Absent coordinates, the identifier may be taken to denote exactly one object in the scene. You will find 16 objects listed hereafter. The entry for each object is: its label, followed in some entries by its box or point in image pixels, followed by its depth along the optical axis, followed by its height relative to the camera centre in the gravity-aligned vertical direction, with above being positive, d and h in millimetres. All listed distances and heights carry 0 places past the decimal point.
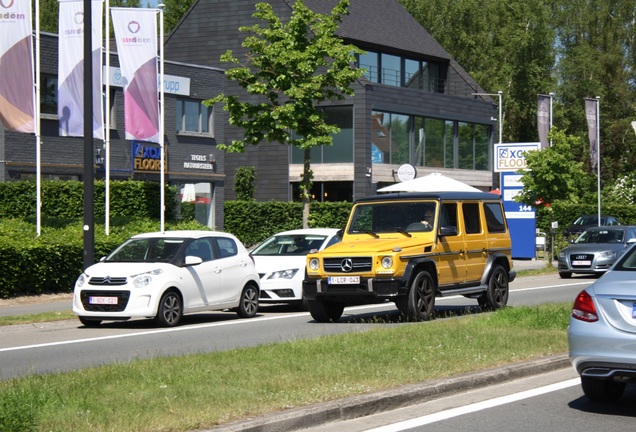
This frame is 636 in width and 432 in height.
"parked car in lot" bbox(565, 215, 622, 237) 52781 -742
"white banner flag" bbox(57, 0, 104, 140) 29328 +3707
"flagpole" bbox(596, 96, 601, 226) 48438 +2731
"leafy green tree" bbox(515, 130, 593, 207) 36750 +990
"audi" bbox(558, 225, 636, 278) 32062 -1250
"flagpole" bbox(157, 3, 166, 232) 31528 +2287
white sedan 21328 -1087
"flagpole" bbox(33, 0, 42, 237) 27031 +2274
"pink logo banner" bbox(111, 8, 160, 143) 31078 +3897
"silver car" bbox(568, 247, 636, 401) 9109 -1002
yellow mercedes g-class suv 17562 -788
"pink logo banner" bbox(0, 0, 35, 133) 26750 +3345
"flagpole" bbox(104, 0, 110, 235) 29205 +1448
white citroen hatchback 17922 -1156
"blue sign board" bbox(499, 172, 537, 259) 40594 -286
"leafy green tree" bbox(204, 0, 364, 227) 30594 +3544
